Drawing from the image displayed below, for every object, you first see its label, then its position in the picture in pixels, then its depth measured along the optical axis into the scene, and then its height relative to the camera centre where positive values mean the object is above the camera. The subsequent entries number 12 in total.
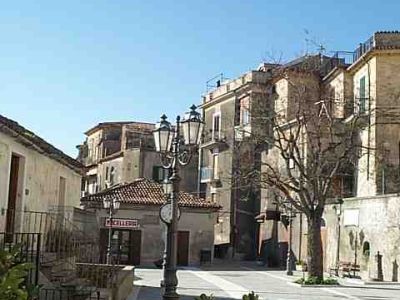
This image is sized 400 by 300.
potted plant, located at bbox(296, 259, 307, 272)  34.97 -1.25
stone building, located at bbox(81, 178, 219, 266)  37.31 +0.54
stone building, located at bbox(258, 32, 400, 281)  28.41 +3.92
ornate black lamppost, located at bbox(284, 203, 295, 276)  33.00 +0.88
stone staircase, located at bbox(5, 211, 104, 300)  13.27 -0.57
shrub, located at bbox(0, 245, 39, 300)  5.52 -0.44
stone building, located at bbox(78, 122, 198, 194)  54.62 +7.05
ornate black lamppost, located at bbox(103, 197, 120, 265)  25.55 +1.37
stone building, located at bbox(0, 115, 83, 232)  13.61 +1.43
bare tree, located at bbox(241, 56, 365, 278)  25.34 +3.77
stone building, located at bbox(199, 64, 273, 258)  45.78 +5.77
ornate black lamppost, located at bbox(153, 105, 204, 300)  12.49 +1.72
